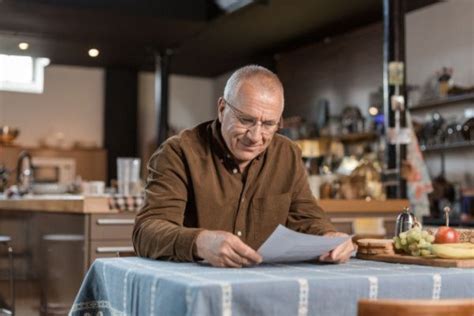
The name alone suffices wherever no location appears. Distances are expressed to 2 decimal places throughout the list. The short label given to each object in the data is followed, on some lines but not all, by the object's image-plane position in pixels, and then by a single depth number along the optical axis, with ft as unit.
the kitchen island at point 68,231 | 15.28
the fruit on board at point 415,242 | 7.72
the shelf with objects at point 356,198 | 17.17
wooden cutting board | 7.15
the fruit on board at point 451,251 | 7.31
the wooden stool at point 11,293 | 17.42
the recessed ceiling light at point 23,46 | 29.84
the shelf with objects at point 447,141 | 27.02
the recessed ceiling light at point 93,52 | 40.29
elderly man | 8.06
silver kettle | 8.95
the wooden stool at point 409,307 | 5.39
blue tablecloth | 5.77
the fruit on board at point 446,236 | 8.10
